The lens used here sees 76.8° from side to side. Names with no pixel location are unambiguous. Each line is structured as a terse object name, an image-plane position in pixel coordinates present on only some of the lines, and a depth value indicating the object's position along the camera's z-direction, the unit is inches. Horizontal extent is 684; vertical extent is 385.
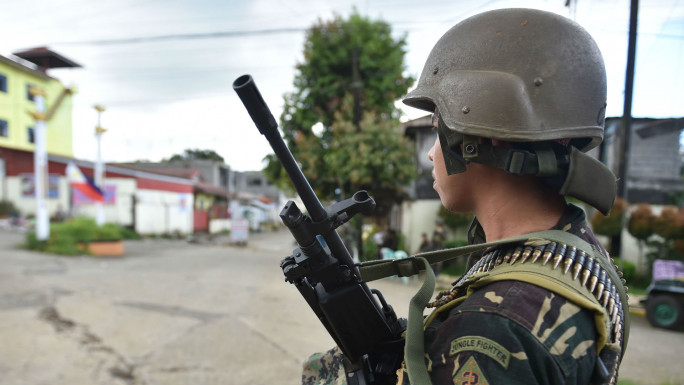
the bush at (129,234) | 848.3
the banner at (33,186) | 858.8
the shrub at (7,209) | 878.4
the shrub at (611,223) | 379.6
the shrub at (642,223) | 413.4
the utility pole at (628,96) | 227.9
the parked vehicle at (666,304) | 282.2
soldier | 34.0
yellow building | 579.4
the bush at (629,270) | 417.0
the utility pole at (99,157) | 628.7
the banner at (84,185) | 559.5
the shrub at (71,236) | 543.9
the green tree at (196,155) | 2136.3
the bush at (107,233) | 575.8
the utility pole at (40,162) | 530.8
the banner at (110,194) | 824.3
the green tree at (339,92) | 519.2
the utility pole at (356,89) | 511.2
